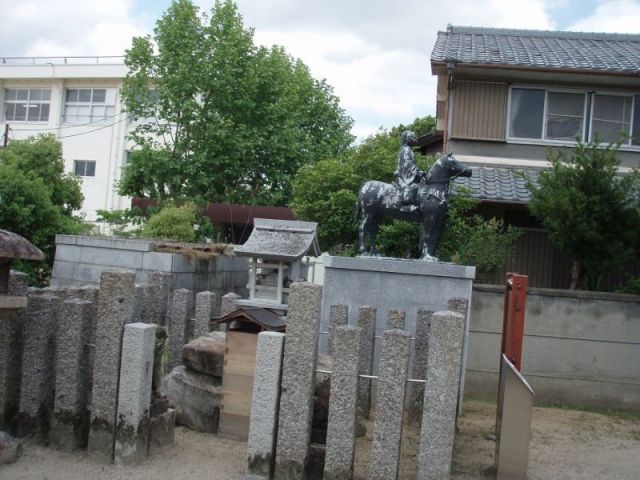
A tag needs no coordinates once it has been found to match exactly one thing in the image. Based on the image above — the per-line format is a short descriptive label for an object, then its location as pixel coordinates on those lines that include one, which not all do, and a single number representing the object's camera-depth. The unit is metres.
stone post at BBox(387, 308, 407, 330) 7.25
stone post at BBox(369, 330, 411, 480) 4.96
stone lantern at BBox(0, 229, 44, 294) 5.16
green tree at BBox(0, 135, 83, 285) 12.75
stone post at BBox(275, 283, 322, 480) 5.20
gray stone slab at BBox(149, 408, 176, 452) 5.72
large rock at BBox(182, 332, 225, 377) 6.59
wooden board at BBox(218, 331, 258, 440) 6.09
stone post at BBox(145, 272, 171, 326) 8.63
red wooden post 5.93
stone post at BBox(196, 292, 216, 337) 8.29
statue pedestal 8.10
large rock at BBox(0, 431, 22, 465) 5.38
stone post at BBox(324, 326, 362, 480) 5.10
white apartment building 29.55
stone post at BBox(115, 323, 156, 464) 5.50
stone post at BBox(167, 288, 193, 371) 8.17
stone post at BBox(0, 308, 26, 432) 5.86
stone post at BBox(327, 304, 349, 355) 7.78
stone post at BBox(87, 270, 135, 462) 5.58
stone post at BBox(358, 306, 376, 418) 7.25
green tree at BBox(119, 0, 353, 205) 19.55
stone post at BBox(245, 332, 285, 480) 5.28
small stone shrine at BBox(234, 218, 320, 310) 10.33
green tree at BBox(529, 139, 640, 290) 9.05
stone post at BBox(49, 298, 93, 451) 5.72
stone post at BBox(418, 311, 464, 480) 4.89
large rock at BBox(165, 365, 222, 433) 6.54
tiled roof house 12.70
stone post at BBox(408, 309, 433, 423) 7.24
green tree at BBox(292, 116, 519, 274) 10.40
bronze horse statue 8.13
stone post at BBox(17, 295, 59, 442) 5.81
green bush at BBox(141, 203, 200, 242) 14.35
